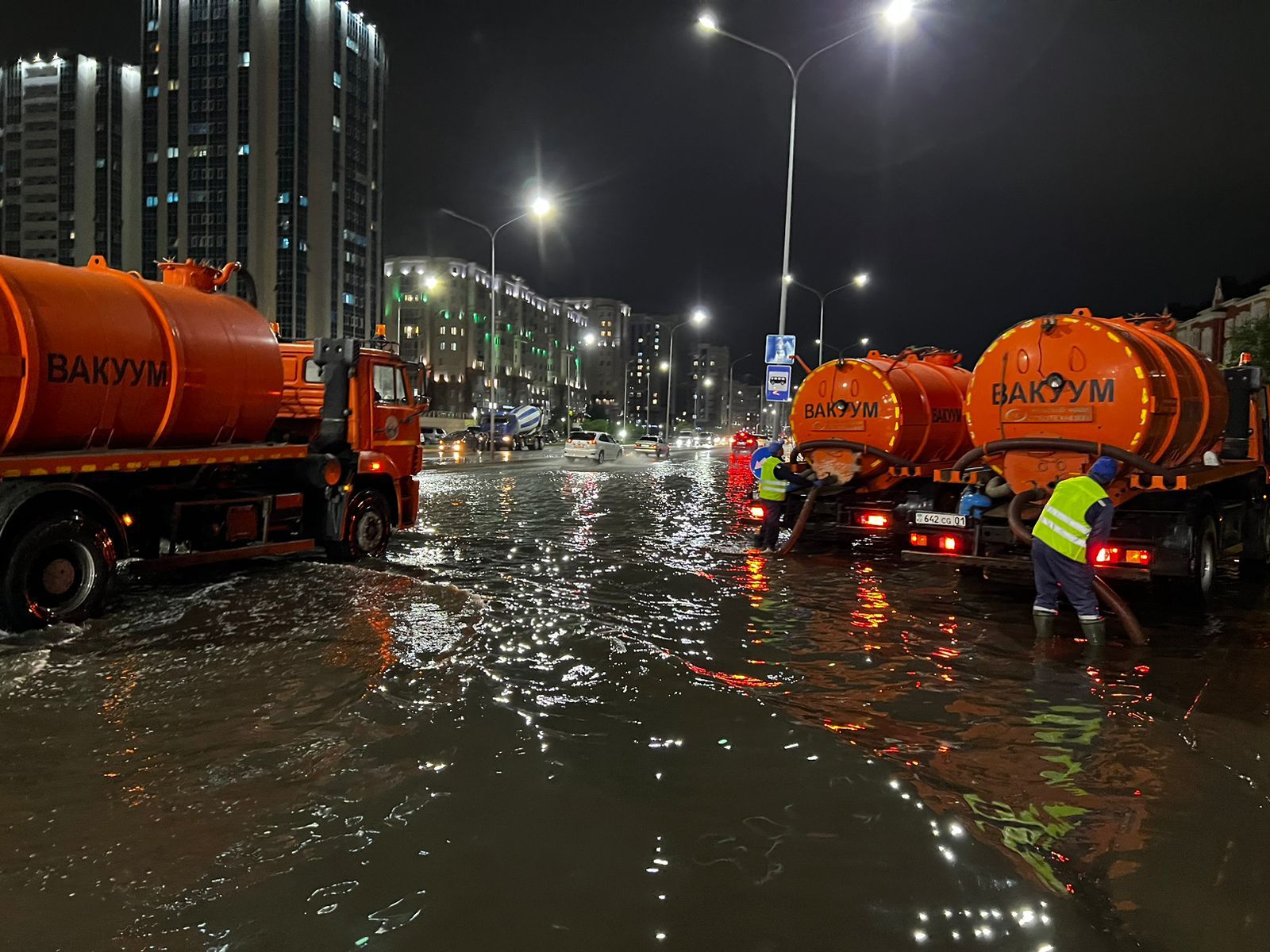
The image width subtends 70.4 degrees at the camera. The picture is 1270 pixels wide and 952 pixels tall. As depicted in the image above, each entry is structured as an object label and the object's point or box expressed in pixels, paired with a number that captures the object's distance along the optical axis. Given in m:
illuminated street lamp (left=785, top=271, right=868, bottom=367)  34.88
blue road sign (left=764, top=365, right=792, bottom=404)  20.59
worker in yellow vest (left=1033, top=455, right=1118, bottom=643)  8.01
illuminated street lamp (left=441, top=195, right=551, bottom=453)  31.41
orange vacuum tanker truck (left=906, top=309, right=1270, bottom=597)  8.80
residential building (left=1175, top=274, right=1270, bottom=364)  66.00
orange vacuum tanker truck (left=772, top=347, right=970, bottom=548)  12.42
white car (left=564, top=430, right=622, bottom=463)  40.59
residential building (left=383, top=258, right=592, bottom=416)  130.00
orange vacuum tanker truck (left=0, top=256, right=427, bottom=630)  7.41
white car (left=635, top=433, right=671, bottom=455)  52.16
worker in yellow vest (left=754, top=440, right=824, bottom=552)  12.95
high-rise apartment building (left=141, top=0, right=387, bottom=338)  103.38
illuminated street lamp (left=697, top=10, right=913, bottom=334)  17.55
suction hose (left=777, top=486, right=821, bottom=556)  12.84
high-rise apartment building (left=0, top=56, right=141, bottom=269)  108.81
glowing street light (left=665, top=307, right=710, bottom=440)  45.18
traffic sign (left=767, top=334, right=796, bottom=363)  21.00
